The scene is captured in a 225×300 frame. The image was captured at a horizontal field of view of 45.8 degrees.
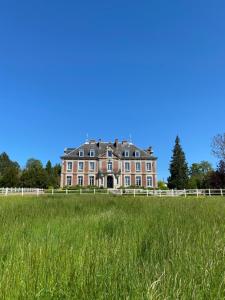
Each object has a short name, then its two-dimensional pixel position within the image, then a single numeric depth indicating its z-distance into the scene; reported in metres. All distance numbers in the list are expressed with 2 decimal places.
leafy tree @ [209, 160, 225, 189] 35.53
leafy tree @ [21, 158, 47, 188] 51.75
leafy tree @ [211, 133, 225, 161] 38.72
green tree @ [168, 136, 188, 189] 52.28
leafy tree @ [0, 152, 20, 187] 51.34
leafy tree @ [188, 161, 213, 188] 90.62
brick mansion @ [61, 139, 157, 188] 52.66
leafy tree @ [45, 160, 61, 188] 82.53
